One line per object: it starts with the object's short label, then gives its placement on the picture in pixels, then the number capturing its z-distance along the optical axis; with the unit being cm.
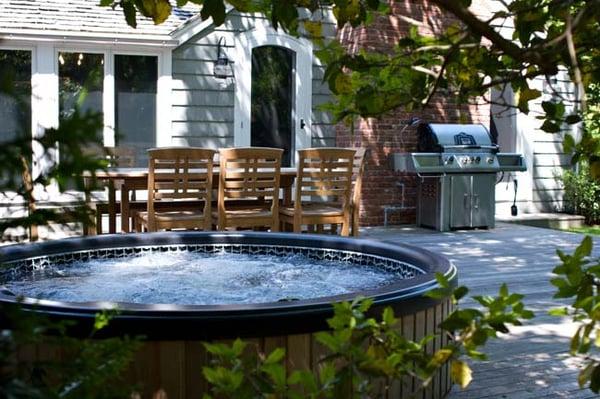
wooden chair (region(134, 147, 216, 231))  633
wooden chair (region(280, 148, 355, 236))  679
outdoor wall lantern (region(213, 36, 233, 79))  969
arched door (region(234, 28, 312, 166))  991
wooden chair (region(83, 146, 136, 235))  736
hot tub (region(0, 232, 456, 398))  272
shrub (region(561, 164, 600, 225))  1188
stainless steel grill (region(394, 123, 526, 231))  958
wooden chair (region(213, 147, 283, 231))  653
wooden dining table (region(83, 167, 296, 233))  652
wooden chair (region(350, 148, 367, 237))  722
